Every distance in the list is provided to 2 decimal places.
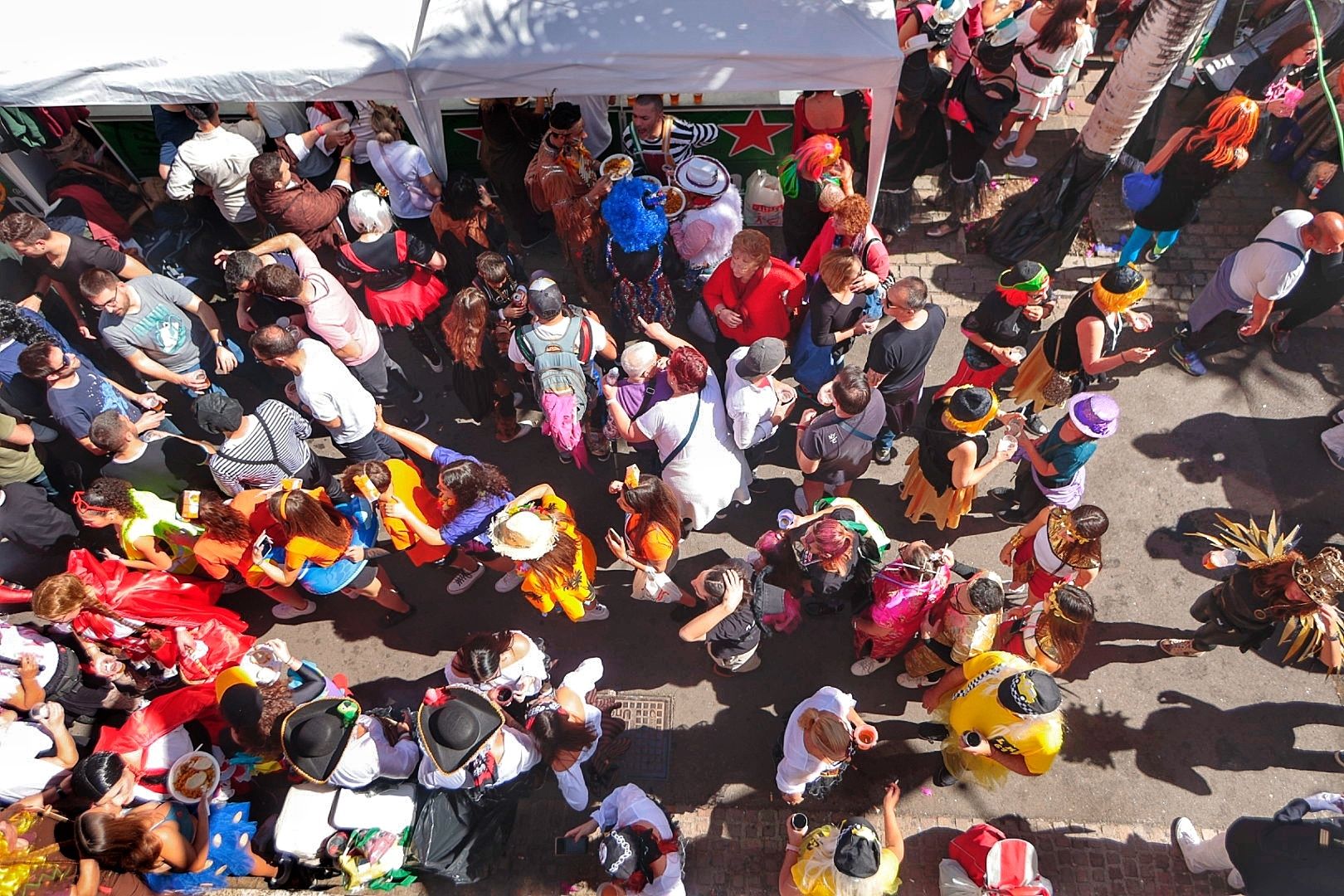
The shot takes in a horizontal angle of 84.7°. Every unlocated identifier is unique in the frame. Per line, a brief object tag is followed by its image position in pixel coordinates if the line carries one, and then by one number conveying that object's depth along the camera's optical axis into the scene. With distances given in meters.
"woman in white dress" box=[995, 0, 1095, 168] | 6.19
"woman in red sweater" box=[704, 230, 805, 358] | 4.96
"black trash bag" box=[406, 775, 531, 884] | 3.92
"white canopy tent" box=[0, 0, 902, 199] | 5.42
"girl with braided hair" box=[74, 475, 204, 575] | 4.28
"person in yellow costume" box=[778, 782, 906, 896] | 3.29
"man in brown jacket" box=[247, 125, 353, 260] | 5.41
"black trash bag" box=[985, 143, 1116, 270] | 6.28
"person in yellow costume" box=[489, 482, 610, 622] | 4.00
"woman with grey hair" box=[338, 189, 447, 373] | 5.40
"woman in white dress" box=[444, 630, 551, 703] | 3.84
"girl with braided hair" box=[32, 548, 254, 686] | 4.29
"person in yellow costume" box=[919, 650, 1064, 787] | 3.54
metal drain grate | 4.86
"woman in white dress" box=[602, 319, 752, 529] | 4.53
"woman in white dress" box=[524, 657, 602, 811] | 3.89
